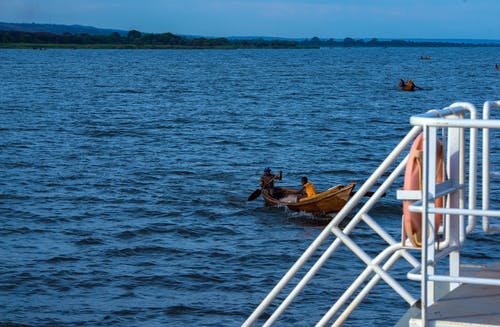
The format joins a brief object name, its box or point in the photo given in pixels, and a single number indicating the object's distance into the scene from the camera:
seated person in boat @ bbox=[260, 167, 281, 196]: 28.19
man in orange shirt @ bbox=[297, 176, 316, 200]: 27.02
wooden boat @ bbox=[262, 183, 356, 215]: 26.05
